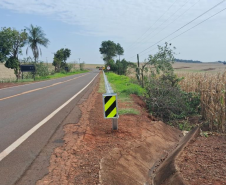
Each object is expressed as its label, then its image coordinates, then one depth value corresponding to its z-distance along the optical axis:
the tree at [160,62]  12.93
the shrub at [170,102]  7.97
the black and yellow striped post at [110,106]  4.69
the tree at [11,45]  21.30
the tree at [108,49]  72.45
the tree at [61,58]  48.49
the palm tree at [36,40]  32.31
